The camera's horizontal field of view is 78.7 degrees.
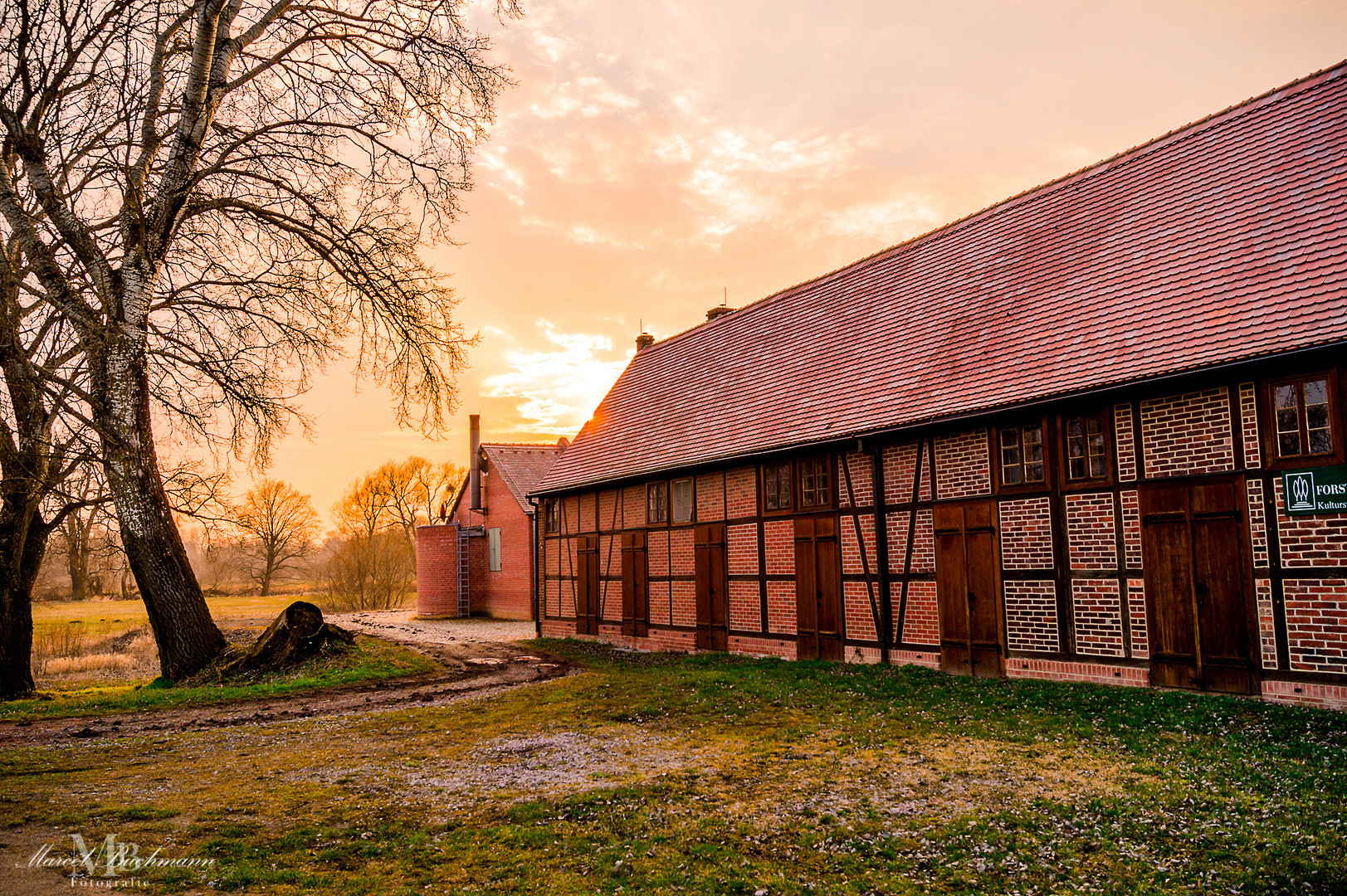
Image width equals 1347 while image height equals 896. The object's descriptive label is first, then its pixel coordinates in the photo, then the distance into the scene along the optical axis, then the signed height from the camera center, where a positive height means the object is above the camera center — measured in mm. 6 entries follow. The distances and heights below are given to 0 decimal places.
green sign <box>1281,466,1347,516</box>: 8062 +309
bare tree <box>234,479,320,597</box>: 53594 +1011
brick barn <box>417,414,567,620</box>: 31547 -157
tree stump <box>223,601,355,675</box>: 13609 -1679
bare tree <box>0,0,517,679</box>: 11164 +4829
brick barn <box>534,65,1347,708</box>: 8617 +1116
